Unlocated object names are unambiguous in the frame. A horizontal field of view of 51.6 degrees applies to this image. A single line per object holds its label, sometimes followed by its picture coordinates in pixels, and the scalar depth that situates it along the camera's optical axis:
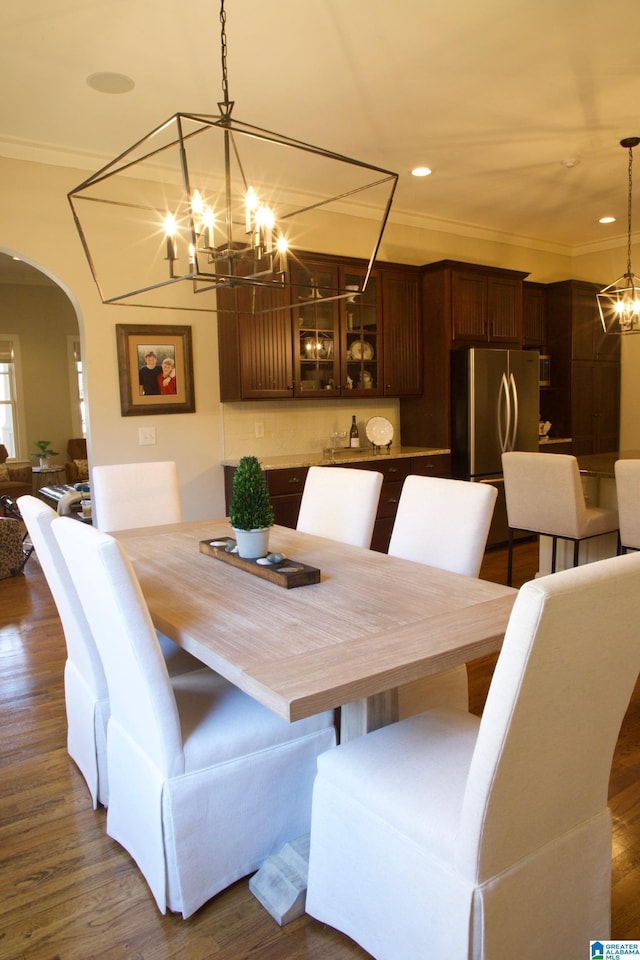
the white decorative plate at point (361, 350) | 5.16
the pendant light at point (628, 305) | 4.20
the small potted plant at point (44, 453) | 8.70
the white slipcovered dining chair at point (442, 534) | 2.23
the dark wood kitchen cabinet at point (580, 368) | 6.45
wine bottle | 5.32
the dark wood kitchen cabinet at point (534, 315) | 6.42
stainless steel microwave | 6.59
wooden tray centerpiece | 2.02
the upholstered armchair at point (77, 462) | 8.73
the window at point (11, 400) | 8.80
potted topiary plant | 2.15
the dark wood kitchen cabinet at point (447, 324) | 5.35
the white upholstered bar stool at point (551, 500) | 3.63
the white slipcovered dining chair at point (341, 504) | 2.78
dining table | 1.38
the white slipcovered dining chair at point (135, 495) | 3.19
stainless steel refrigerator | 5.31
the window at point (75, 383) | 9.20
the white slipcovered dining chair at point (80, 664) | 2.01
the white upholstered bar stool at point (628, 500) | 3.32
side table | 8.50
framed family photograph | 4.22
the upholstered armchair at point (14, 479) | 7.80
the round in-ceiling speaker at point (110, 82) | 3.04
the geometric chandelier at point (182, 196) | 4.02
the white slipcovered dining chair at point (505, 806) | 1.09
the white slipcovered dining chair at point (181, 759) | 1.55
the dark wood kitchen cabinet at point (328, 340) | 4.57
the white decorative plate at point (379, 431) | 5.44
